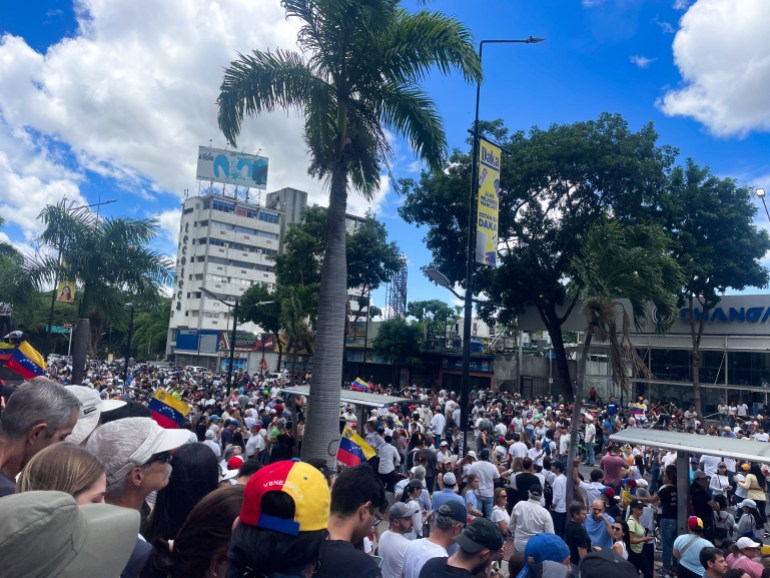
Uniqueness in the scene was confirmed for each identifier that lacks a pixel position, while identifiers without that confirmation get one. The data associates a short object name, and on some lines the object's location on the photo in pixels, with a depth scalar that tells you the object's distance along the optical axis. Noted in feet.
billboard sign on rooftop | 220.43
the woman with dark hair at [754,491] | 35.81
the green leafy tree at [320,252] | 127.54
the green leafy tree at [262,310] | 136.71
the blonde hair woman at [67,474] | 6.60
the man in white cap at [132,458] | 8.84
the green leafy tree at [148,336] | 236.02
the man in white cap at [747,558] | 18.14
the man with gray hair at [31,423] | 9.54
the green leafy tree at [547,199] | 90.79
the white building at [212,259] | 223.71
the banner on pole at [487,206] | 43.04
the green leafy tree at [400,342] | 125.08
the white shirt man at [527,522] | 22.85
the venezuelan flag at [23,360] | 31.40
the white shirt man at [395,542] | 15.71
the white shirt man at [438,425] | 56.85
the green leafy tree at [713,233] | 89.51
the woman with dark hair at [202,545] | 7.73
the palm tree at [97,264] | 45.80
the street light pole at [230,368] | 79.91
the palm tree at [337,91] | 28.45
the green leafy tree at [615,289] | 36.63
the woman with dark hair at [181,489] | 10.34
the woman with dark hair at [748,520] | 30.09
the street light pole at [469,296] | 41.13
